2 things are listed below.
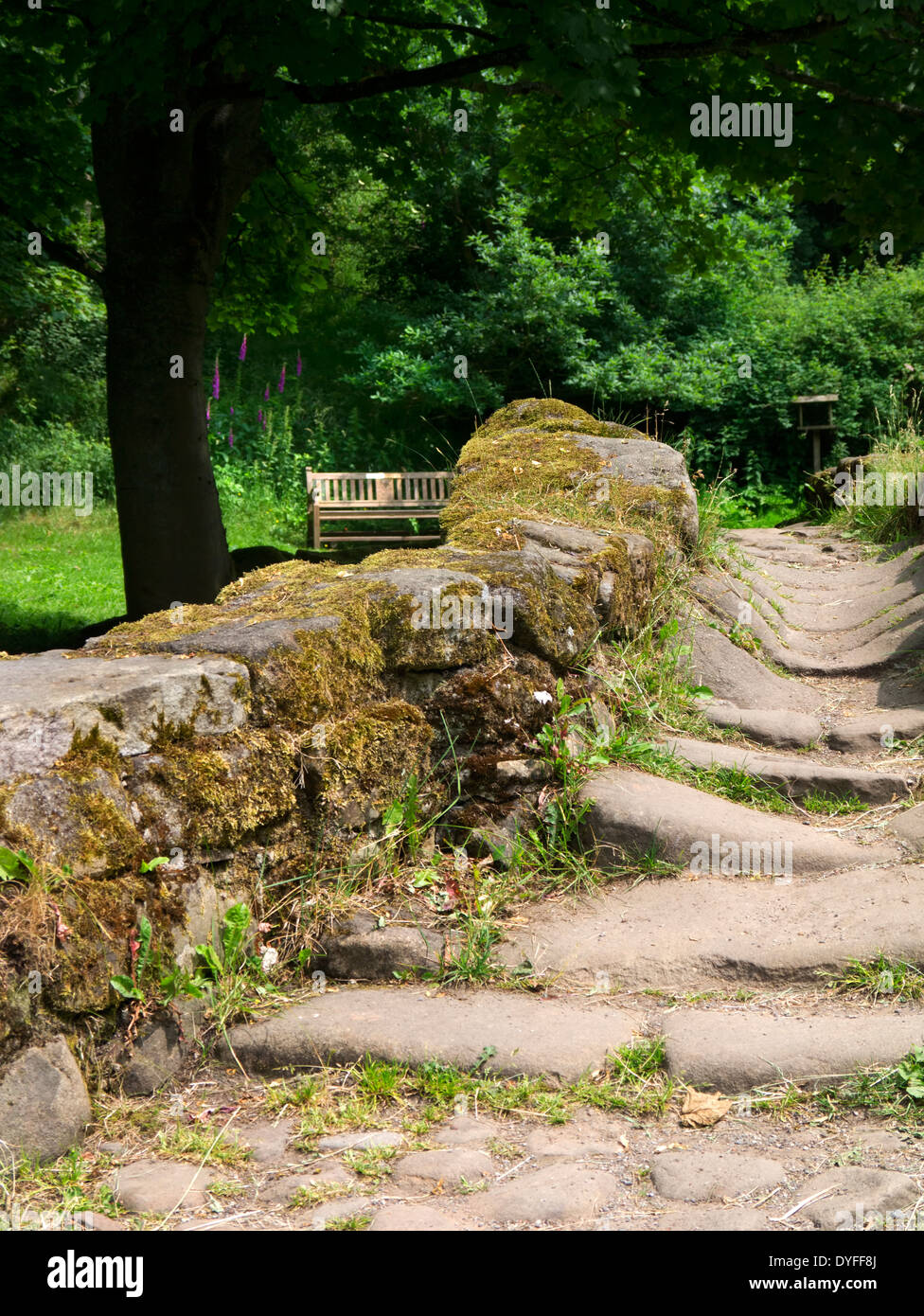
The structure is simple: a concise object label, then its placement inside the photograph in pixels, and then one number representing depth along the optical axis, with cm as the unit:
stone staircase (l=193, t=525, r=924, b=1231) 232
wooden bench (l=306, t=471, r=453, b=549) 1338
